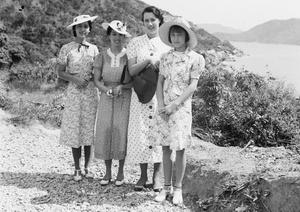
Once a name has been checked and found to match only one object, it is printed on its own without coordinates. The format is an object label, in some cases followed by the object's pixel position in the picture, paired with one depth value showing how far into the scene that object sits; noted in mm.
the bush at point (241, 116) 7289
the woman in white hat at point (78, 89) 4266
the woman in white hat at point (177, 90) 3615
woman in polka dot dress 3889
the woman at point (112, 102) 4094
